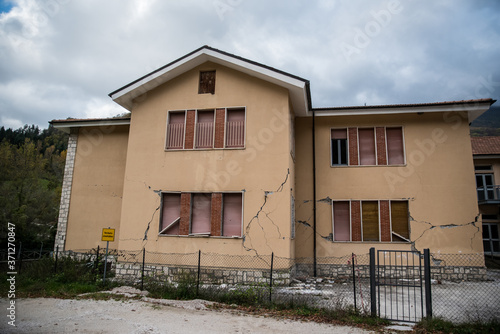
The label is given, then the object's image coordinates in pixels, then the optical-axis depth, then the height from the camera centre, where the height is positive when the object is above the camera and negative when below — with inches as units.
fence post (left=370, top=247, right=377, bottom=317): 295.7 -46.2
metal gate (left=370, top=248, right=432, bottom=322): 283.4 -65.4
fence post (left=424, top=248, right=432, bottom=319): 280.8 -41.6
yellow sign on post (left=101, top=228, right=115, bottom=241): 438.6 -11.9
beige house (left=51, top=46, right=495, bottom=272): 482.6 +86.8
